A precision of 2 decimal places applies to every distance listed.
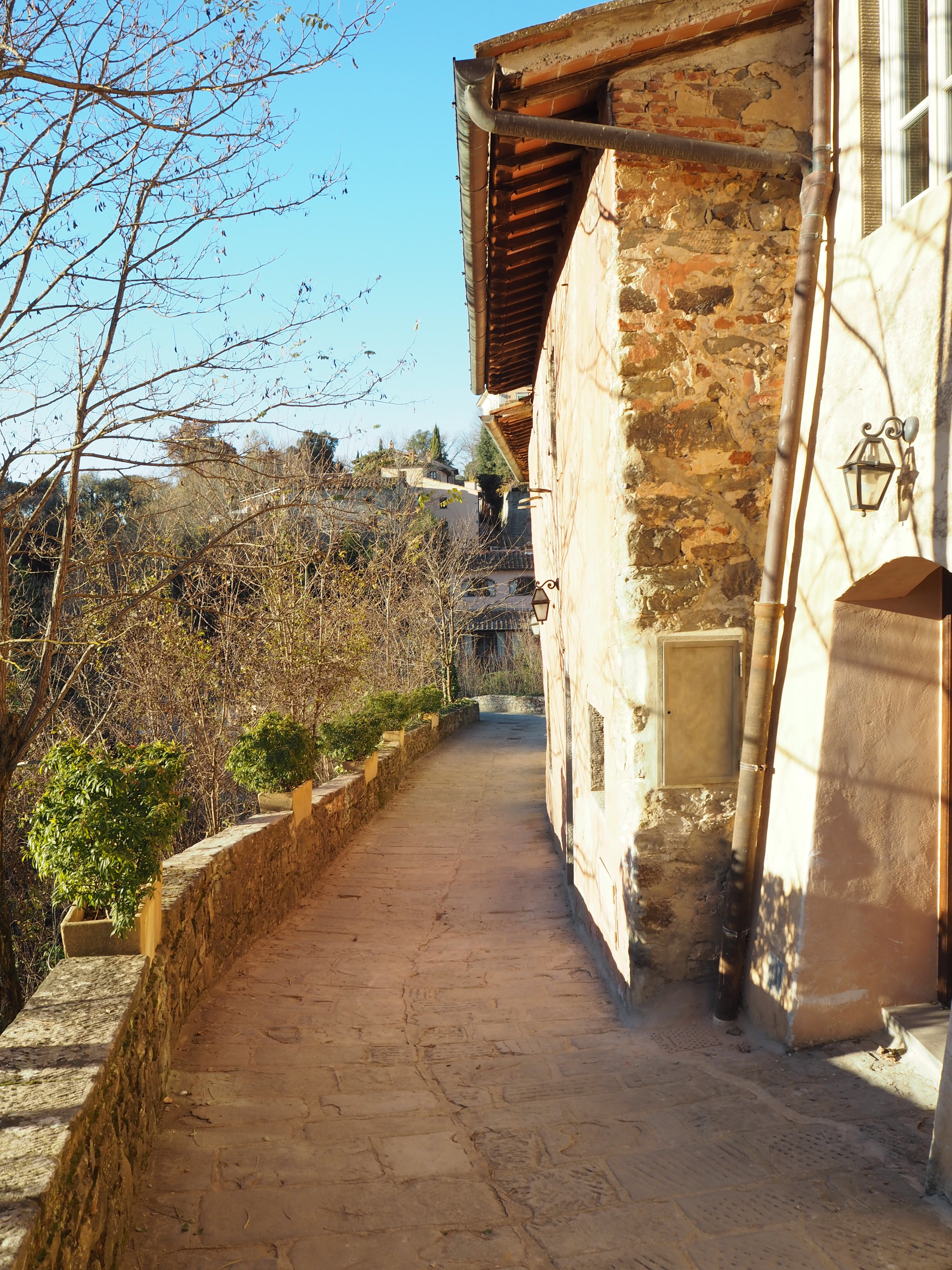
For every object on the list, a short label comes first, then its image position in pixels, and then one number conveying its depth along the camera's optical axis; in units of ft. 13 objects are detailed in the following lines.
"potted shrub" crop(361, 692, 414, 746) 43.68
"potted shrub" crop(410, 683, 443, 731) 55.11
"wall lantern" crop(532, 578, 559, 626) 31.71
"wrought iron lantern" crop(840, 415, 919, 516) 10.24
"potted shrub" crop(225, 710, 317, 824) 22.97
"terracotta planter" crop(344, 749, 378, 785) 34.22
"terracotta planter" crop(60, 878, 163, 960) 11.51
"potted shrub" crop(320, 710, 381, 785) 34.09
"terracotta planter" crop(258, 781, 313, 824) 22.95
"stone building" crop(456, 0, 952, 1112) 11.21
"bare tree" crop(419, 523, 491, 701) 75.25
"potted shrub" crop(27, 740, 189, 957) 11.44
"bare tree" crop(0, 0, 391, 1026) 14.29
